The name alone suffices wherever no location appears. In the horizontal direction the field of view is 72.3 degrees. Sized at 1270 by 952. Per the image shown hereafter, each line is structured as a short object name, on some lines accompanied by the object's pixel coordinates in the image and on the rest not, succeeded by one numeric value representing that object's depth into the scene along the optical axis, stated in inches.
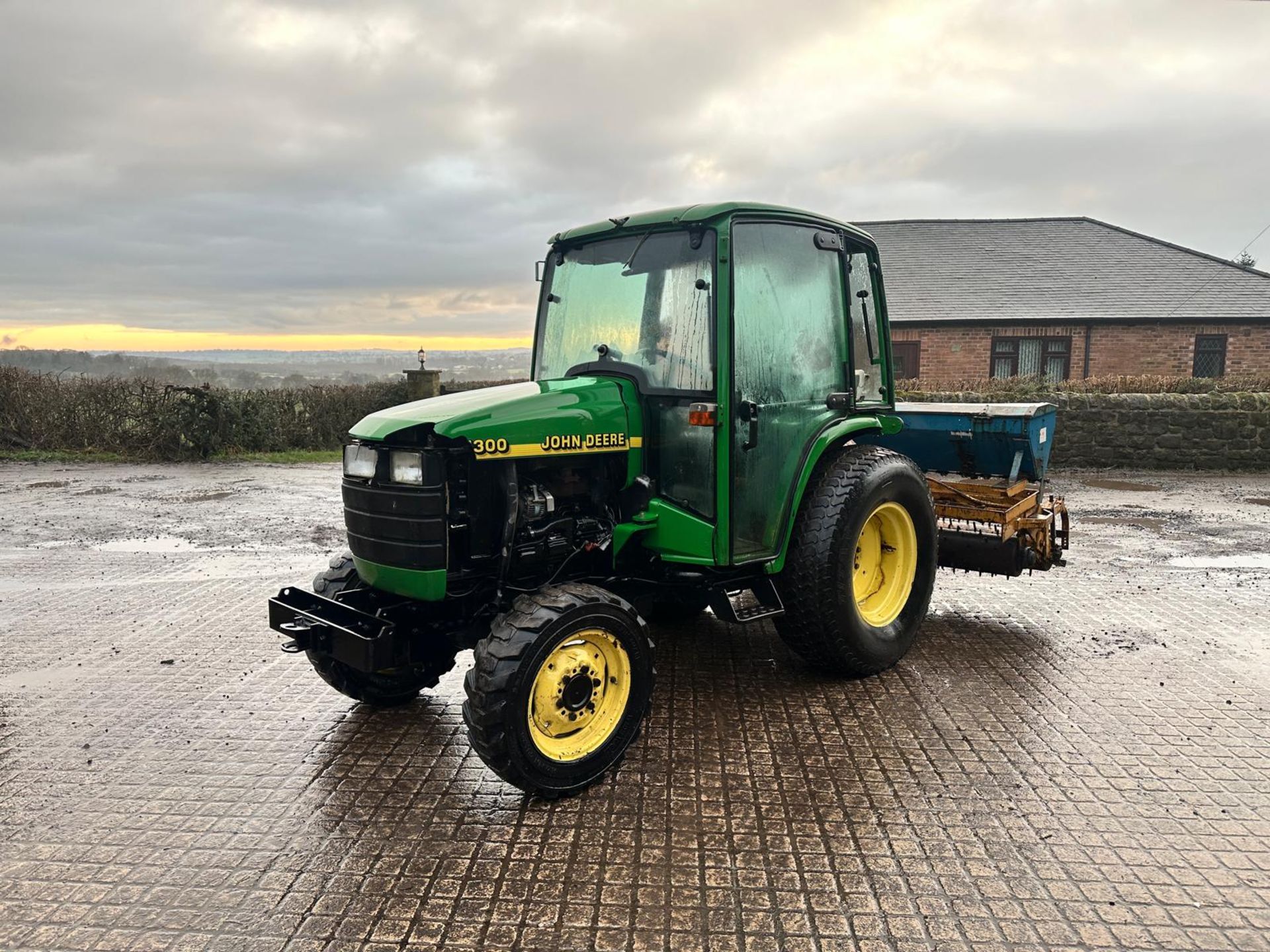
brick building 792.9
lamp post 698.8
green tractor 137.5
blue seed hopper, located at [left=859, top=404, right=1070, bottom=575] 223.8
